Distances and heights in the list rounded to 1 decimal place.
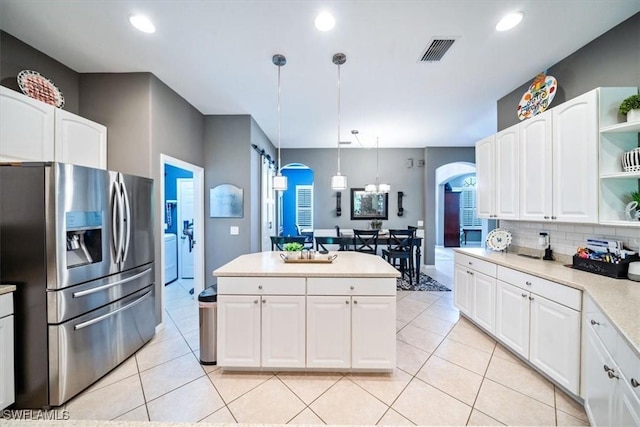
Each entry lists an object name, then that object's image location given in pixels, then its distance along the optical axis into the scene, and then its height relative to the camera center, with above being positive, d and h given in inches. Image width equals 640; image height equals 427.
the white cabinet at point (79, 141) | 87.7 +26.7
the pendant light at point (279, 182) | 106.8 +12.7
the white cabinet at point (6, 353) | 65.1 -35.5
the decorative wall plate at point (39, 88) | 83.0 +42.1
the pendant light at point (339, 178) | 97.3 +14.6
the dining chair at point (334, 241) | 174.6 -19.4
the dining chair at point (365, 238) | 180.2 -18.1
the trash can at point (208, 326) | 89.0 -39.1
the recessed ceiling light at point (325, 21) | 76.5 +58.2
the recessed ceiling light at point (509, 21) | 77.2 +58.8
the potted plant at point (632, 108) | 72.9 +29.6
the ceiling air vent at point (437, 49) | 88.0 +58.7
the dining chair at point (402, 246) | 179.6 -24.3
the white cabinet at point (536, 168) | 94.3 +16.9
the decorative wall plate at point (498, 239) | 119.8 -12.9
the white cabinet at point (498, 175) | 109.9 +17.1
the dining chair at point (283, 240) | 136.0 -15.0
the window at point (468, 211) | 382.6 +1.8
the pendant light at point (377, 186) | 206.6 +21.9
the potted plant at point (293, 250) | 97.6 -14.6
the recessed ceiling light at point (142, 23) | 77.9 +58.9
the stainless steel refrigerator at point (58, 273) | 69.3 -16.7
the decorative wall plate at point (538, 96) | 98.8 +46.4
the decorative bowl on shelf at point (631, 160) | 73.4 +14.8
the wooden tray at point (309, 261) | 94.4 -17.7
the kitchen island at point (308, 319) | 81.0 -33.6
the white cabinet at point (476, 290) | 103.2 -34.0
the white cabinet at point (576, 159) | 80.0 +17.3
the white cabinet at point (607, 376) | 42.8 -32.0
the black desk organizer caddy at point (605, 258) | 75.9 -14.3
